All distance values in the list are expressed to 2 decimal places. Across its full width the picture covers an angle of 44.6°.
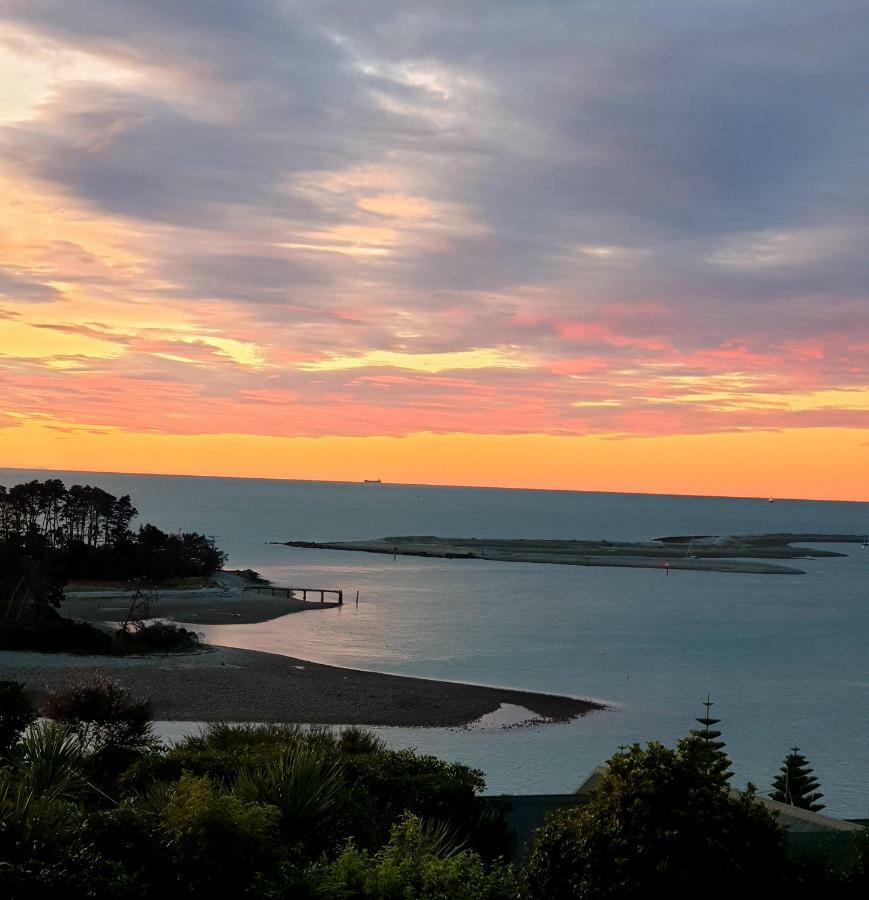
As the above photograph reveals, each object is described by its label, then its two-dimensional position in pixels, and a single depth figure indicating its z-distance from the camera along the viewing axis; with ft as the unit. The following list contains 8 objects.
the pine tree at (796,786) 94.68
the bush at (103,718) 66.80
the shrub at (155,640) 171.42
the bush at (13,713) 64.28
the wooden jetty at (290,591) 280.14
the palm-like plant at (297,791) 44.39
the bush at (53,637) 170.09
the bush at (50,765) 47.37
